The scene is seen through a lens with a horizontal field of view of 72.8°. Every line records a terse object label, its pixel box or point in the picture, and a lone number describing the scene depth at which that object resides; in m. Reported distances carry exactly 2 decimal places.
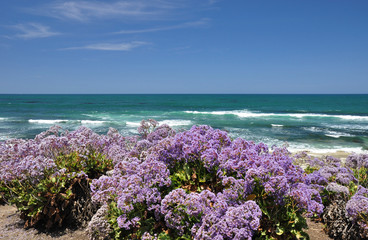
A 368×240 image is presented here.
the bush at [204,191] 2.99
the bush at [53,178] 4.37
